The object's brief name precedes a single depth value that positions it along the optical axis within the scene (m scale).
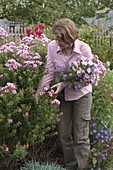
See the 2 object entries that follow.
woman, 3.98
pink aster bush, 3.80
